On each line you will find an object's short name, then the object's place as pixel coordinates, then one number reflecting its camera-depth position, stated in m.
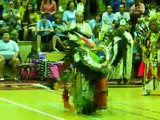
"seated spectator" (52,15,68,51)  15.60
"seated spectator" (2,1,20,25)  15.64
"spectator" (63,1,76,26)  16.28
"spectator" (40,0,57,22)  16.94
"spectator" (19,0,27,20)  16.39
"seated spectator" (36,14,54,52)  15.63
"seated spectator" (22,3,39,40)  15.93
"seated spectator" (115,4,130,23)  16.28
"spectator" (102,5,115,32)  16.08
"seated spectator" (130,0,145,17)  16.73
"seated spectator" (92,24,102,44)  15.00
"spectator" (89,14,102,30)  16.05
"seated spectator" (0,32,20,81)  14.52
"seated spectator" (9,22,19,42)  15.33
